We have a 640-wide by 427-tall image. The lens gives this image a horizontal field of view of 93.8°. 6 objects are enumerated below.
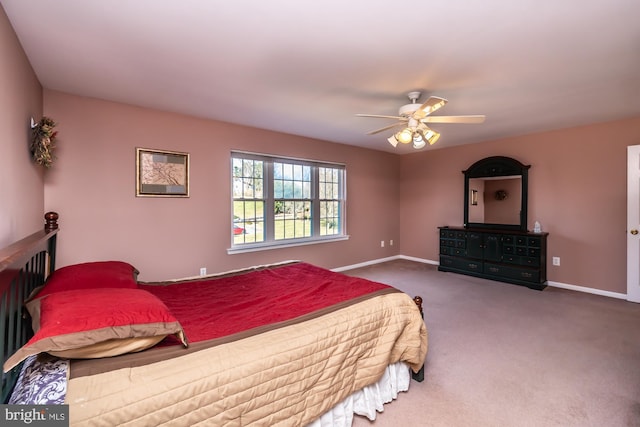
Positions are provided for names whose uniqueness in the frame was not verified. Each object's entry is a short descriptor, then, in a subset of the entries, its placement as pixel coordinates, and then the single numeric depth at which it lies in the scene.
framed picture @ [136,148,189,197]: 3.32
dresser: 4.26
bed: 1.07
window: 4.21
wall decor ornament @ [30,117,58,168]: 2.25
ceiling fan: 2.55
